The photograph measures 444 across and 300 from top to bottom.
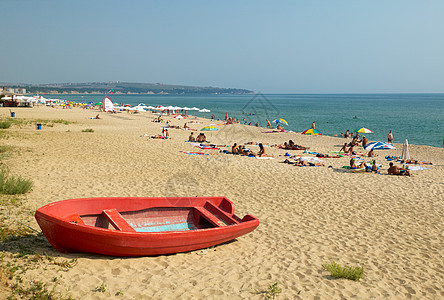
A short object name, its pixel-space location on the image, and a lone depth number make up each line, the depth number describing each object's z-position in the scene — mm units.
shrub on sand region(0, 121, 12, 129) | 25328
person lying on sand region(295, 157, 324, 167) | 17188
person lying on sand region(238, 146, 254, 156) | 19656
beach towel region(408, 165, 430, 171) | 17328
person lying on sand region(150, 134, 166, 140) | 25261
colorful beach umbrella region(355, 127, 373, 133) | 25083
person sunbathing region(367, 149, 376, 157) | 21977
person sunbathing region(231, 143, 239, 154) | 20142
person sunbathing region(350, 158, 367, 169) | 16469
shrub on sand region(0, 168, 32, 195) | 9059
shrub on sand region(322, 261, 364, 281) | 6055
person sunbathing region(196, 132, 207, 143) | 23891
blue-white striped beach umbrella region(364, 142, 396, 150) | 19875
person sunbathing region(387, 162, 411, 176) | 15672
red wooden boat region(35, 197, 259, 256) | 5855
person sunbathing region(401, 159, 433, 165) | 19697
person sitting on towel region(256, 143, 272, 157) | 19109
